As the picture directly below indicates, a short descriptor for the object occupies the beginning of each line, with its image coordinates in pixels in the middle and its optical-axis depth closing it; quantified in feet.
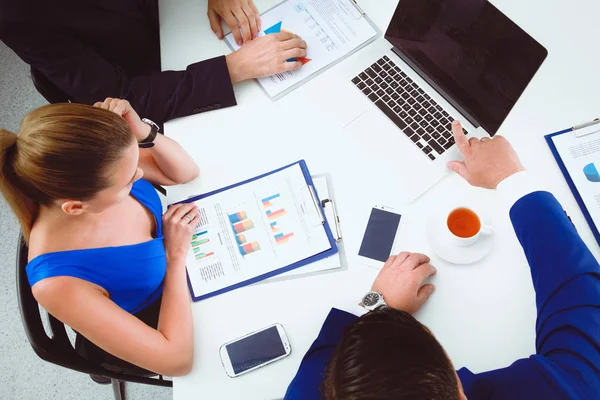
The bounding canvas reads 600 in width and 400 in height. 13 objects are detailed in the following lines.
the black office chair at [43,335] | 3.38
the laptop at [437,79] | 3.42
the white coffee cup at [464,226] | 3.54
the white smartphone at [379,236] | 3.71
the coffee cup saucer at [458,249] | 3.60
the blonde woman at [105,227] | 2.96
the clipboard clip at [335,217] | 3.77
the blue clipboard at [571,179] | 3.66
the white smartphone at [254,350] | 3.43
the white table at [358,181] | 3.45
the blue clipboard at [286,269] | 3.67
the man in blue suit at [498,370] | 2.41
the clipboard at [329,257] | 3.70
